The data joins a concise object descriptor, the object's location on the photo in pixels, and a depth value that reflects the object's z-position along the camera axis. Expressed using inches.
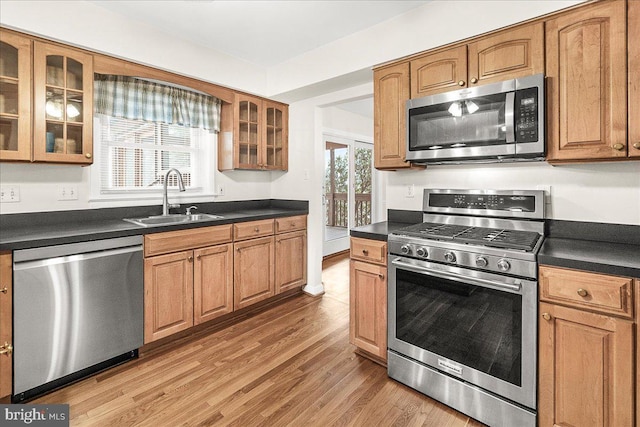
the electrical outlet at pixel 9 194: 88.7
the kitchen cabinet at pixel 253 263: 121.3
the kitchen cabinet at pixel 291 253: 138.4
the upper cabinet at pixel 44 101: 82.4
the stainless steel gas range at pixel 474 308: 65.0
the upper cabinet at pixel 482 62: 77.0
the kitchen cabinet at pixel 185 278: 96.3
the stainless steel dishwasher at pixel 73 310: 74.1
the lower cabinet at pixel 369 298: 88.2
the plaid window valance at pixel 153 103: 105.2
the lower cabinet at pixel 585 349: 55.4
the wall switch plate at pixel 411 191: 108.6
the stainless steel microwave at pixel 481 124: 75.0
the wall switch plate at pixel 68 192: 98.6
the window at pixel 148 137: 108.0
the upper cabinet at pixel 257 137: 137.0
